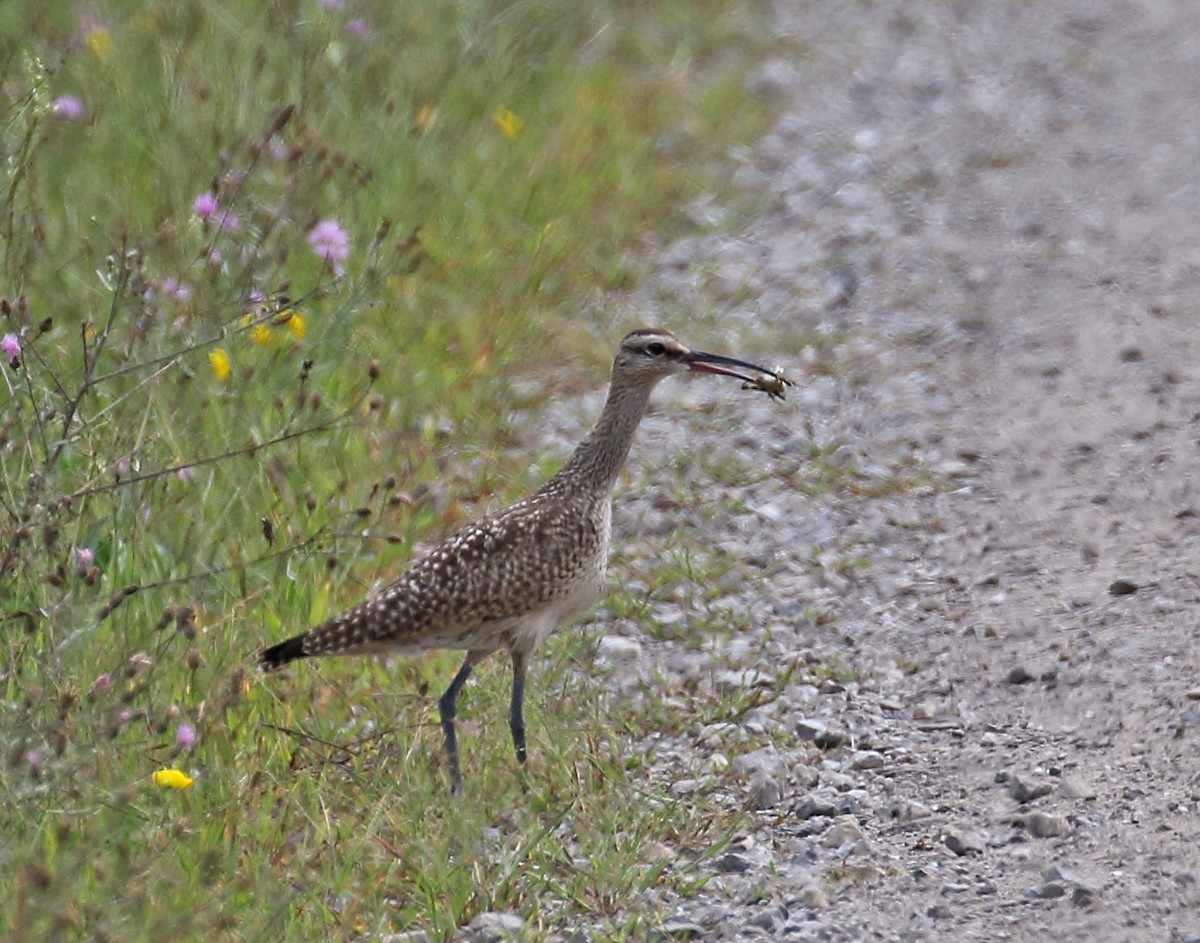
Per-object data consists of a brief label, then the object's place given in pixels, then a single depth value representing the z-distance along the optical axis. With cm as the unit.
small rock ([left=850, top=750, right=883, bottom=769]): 1074
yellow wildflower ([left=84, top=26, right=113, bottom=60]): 1720
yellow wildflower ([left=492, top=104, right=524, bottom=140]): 1852
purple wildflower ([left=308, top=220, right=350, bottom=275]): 1299
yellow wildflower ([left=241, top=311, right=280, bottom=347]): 1109
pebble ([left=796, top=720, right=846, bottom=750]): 1102
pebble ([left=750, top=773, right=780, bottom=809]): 1037
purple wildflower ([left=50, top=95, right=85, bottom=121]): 1376
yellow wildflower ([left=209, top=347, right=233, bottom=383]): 1269
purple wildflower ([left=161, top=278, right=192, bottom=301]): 1181
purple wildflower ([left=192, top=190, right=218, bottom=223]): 1175
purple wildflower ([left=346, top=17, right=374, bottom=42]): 1734
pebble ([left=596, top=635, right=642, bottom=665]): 1207
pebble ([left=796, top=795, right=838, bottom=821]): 1024
